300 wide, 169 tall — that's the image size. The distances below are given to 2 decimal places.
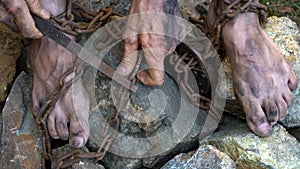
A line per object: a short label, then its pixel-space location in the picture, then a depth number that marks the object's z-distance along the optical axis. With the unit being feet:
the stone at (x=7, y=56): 8.20
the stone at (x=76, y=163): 7.32
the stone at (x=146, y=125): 7.66
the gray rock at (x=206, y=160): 7.34
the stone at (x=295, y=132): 8.16
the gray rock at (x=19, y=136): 7.48
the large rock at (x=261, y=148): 7.39
